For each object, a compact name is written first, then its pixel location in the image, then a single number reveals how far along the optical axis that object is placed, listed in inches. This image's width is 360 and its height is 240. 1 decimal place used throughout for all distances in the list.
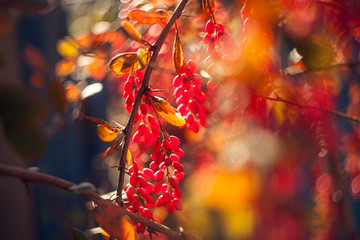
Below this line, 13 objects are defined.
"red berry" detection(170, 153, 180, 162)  23.3
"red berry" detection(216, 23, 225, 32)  23.6
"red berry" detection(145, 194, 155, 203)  23.0
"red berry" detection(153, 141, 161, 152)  23.1
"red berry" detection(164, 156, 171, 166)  23.0
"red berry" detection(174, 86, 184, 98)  24.3
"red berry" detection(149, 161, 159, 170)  23.4
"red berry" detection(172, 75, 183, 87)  24.0
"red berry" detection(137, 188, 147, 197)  22.9
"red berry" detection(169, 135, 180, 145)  23.0
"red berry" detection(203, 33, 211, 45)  23.9
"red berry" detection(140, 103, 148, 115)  22.6
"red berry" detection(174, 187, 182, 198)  23.3
